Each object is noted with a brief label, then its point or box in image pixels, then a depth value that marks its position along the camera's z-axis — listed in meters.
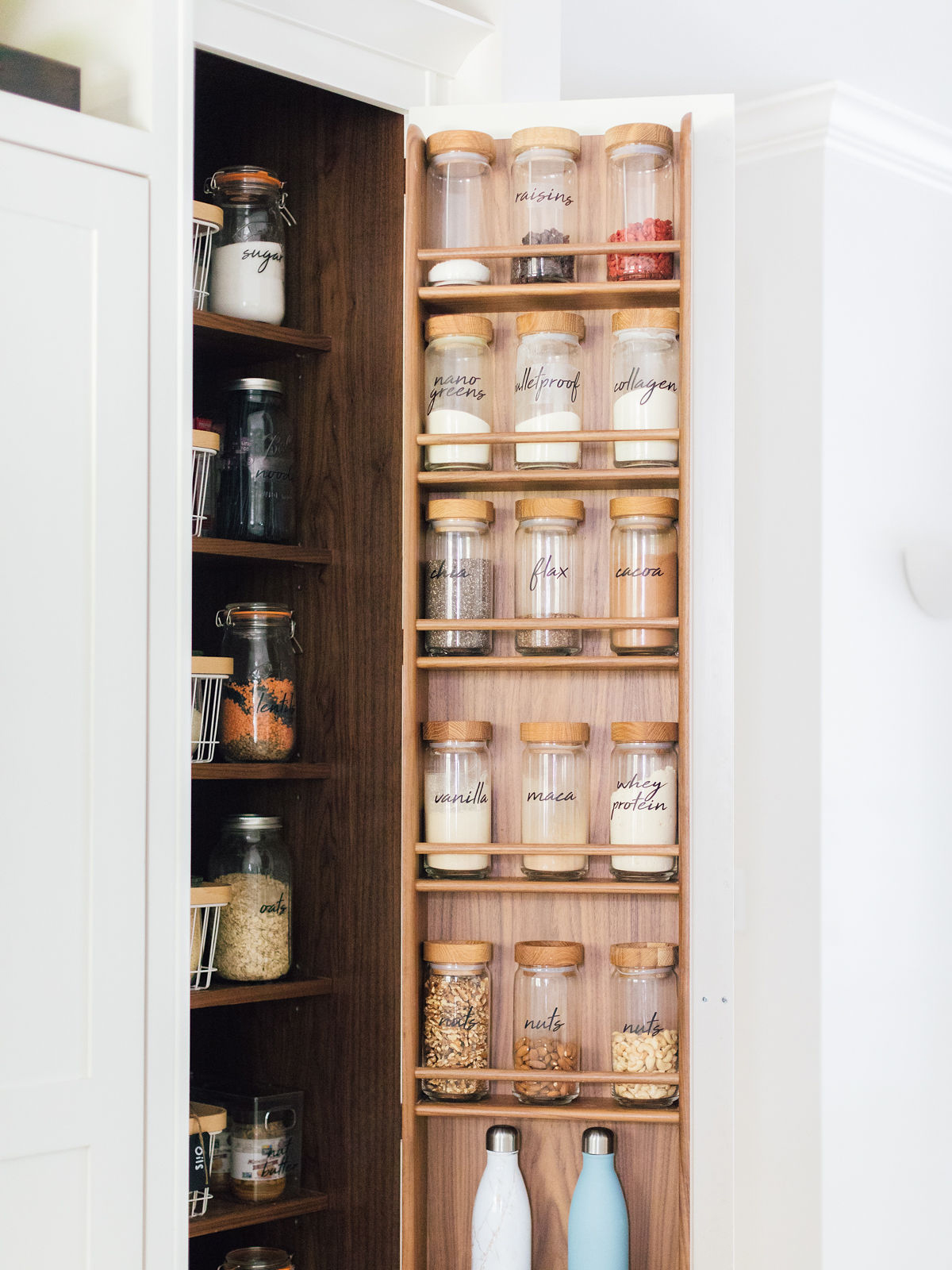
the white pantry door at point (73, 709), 1.49
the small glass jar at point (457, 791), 1.83
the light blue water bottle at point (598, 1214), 1.77
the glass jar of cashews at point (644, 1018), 1.79
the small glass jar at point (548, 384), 1.83
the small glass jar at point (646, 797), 1.80
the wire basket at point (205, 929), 1.90
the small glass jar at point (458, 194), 1.87
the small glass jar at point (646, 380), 1.82
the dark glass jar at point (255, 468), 2.07
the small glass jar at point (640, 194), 1.83
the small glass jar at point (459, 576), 1.84
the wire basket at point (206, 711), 2.02
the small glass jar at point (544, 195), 1.84
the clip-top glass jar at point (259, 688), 2.04
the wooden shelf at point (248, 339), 1.98
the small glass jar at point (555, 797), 1.82
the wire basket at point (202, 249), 2.02
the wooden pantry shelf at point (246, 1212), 1.90
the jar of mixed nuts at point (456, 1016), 1.80
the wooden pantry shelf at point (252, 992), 1.91
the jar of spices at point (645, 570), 1.82
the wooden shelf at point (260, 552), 1.97
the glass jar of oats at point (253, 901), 2.00
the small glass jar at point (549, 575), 1.84
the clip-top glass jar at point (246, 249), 2.06
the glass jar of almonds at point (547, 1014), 1.80
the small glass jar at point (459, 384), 1.85
